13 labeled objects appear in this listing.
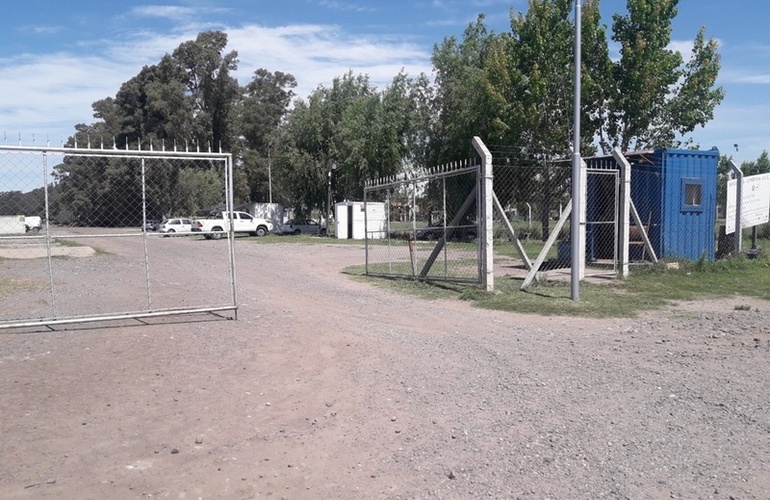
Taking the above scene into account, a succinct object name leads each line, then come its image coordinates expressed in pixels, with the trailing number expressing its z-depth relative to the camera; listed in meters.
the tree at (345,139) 43.50
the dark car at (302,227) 53.78
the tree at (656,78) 28.27
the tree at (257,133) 71.00
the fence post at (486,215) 12.39
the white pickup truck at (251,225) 46.48
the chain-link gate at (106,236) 9.02
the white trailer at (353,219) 40.91
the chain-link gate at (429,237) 13.78
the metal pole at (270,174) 65.06
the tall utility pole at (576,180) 11.51
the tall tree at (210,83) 67.50
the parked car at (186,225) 28.10
